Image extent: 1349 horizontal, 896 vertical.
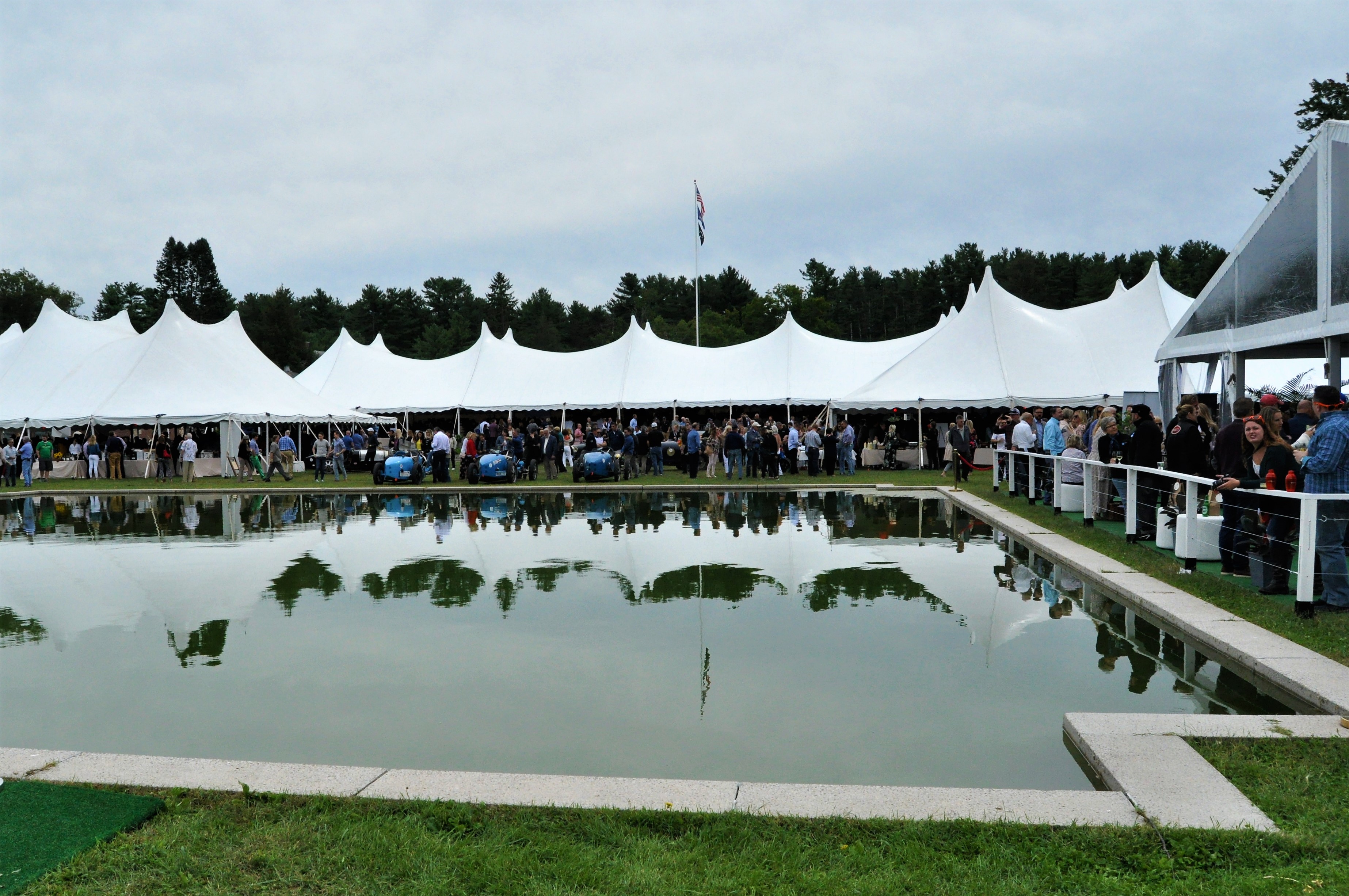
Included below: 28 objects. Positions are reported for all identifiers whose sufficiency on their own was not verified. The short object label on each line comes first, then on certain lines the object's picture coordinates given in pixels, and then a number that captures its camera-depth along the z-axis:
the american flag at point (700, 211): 36.66
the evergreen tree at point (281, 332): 76.75
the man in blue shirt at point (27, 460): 26.33
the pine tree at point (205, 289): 83.56
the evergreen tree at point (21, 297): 69.38
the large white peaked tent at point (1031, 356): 25.11
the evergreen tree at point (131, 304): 83.00
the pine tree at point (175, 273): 84.25
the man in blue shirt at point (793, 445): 24.91
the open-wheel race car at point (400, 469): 24.30
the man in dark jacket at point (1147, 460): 10.92
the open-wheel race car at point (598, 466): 23.83
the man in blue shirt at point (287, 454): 26.92
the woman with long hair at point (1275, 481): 7.57
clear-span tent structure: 11.22
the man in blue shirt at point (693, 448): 23.78
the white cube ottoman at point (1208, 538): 9.38
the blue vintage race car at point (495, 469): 23.77
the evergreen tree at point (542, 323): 82.19
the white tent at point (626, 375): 29.98
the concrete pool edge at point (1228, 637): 5.32
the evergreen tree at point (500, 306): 89.75
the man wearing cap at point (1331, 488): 6.90
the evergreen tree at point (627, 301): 88.12
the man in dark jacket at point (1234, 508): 8.44
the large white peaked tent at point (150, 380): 28.17
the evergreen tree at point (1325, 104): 43.66
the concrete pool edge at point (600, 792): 3.79
